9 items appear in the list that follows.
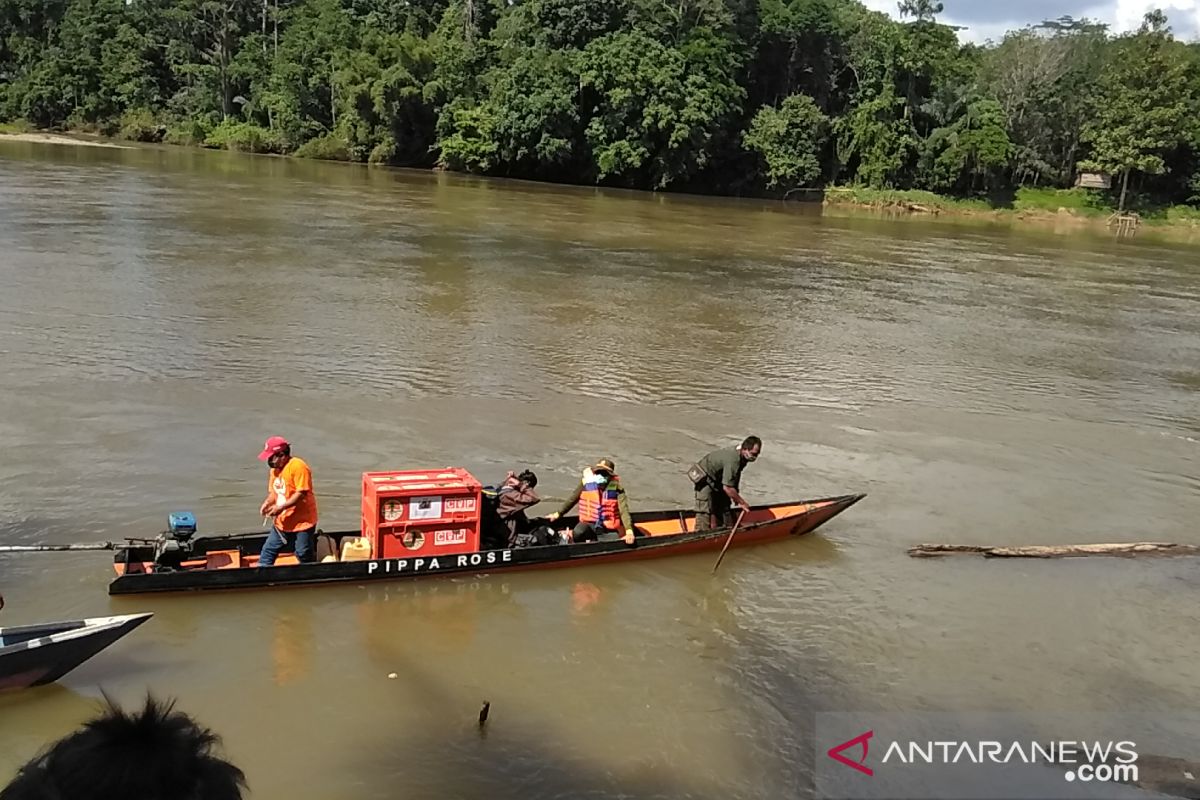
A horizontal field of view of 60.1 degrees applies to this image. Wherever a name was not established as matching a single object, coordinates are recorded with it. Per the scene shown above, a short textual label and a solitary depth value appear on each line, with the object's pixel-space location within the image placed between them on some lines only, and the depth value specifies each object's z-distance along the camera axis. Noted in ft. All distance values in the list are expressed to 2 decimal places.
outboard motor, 30.17
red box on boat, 31.55
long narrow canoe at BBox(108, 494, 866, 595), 30.27
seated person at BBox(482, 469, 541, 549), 33.76
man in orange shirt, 30.01
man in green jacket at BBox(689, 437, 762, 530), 35.53
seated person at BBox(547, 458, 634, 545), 35.04
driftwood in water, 37.93
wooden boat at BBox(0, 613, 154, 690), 23.67
